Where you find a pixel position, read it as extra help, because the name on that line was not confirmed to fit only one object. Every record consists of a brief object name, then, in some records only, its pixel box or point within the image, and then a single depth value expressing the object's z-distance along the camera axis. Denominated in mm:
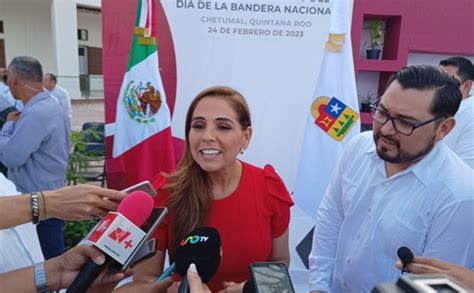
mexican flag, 2818
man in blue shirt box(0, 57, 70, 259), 2725
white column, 12711
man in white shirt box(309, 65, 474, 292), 1291
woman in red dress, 1569
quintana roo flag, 2869
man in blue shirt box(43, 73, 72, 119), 6215
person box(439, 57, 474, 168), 2680
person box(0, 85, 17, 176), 3276
